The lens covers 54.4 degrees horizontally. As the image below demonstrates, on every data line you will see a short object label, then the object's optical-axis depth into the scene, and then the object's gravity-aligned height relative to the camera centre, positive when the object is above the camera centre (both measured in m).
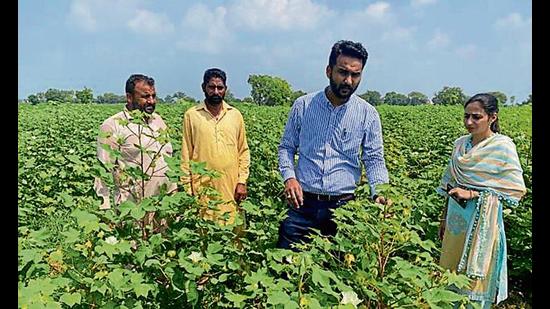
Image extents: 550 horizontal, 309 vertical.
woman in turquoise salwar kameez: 2.84 -0.20
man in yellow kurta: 3.45 +0.13
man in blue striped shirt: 2.83 -0.01
